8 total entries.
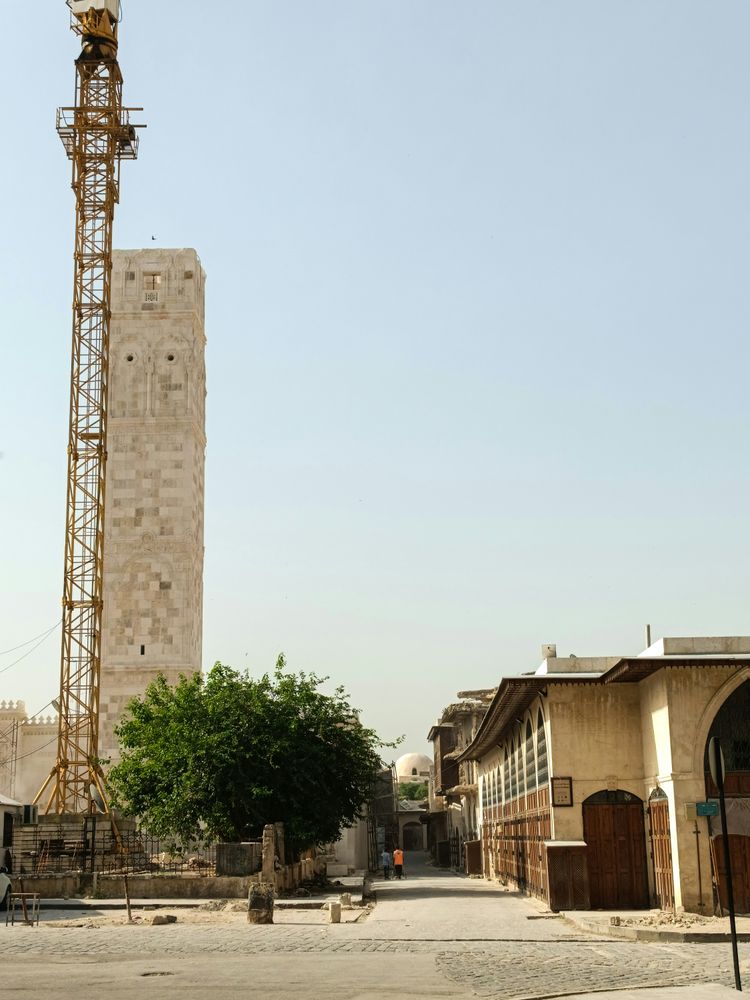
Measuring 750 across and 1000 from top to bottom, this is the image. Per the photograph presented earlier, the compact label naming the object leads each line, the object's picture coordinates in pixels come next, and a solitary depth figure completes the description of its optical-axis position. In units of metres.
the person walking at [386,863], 46.31
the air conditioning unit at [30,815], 39.94
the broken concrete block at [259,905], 21.03
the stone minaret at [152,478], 54.19
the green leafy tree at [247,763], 30.89
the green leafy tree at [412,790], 111.86
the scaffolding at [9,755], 57.09
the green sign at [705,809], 19.86
